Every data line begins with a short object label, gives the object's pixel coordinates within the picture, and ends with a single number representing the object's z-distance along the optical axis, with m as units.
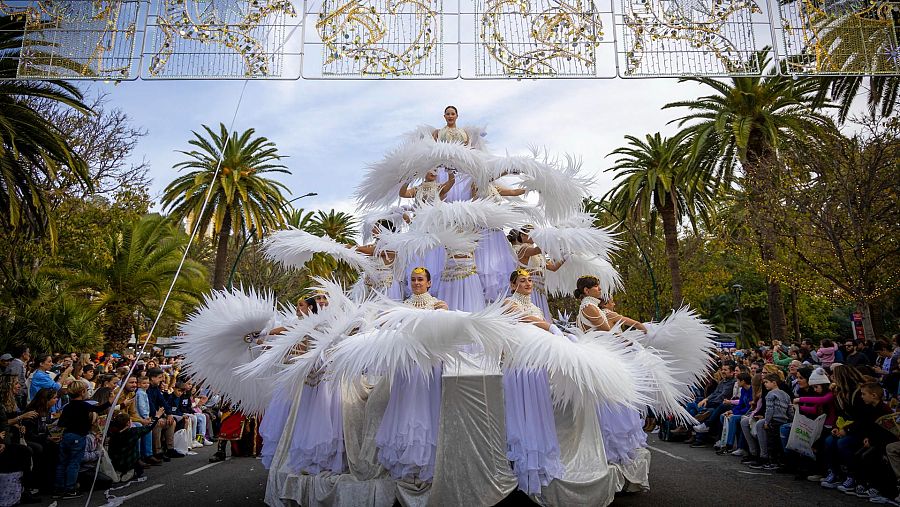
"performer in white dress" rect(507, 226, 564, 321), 8.79
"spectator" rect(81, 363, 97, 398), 12.33
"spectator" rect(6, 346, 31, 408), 10.55
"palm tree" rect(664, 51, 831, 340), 19.09
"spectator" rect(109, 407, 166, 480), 9.98
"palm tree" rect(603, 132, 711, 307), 24.88
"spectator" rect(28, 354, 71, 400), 11.28
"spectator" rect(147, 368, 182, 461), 12.09
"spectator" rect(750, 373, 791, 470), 10.29
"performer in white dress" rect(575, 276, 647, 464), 7.04
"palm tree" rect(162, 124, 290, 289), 25.59
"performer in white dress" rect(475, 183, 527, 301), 8.79
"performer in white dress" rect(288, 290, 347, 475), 6.92
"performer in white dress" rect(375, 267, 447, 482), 6.42
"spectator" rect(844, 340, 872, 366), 12.62
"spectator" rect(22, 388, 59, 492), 8.59
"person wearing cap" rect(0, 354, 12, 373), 10.84
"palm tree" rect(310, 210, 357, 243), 38.09
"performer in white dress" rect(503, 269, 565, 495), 6.39
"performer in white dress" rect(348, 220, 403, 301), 8.95
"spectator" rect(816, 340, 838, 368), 14.88
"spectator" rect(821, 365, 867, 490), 8.05
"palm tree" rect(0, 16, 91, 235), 12.82
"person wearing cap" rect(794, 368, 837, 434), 9.11
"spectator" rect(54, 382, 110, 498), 8.72
